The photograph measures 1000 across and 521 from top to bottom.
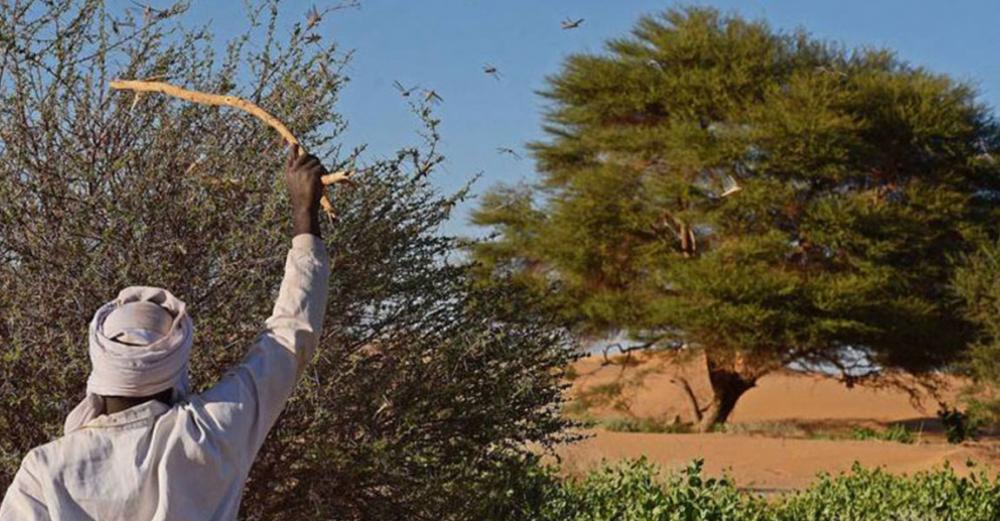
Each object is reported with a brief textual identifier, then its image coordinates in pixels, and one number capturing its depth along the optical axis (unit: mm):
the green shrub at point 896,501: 10727
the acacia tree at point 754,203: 29578
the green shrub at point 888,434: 29039
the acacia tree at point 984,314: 26531
